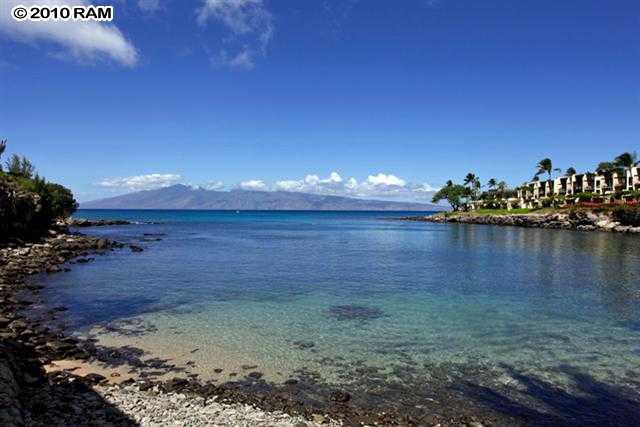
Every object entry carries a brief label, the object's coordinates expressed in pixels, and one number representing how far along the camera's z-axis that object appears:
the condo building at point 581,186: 137.50
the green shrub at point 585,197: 136.62
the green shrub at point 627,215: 102.69
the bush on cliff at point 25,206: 55.12
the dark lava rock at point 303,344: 20.59
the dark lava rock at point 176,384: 15.58
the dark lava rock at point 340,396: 15.14
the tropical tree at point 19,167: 90.07
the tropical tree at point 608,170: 146.34
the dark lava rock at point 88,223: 133.38
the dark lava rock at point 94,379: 15.84
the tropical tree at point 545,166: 171.12
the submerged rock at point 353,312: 26.25
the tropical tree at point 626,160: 146.62
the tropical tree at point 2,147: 67.38
